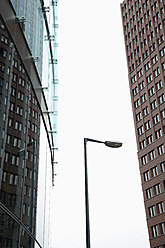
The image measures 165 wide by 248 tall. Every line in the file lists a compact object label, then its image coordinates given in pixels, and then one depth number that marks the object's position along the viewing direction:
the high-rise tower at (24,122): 8.53
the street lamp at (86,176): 12.09
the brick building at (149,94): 66.00
